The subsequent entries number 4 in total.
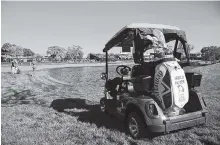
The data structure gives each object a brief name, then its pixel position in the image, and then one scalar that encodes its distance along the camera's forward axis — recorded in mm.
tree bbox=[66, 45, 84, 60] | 138250
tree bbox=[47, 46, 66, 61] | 146125
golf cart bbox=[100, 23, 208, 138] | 3635
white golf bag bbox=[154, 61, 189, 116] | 3625
